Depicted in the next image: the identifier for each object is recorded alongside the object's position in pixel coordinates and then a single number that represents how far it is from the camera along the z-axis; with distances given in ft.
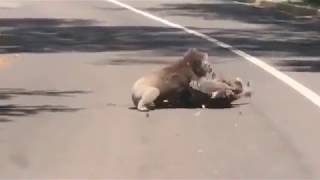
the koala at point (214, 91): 43.06
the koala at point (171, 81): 42.83
